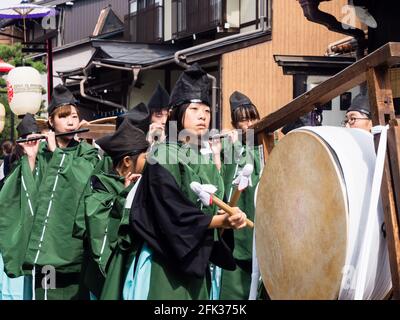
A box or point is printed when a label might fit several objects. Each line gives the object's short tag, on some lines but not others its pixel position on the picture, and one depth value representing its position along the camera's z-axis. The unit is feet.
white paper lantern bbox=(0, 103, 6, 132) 38.51
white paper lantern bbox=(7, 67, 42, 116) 46.09
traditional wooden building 56.34
